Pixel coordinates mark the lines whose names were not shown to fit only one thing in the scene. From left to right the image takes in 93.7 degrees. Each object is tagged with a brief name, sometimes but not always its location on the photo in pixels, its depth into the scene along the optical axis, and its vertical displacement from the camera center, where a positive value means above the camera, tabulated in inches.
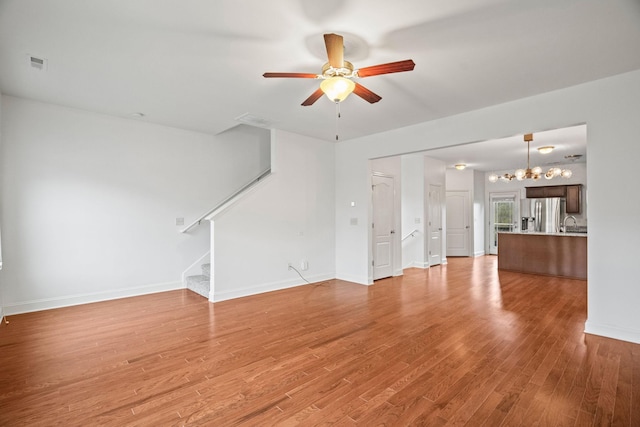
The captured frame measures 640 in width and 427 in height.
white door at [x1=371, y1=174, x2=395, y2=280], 252.7 -8.9
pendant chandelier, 271.4 +38.6
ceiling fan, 95.1 +48.1
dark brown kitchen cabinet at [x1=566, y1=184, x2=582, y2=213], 350.0 +20.5
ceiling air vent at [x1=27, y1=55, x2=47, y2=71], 119.2 +61.8
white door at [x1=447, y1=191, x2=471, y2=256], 396.8 -15.8
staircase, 197.9 -46.9
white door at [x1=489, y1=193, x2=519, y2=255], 410.0 +1.7
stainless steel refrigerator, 367.2 +2.4
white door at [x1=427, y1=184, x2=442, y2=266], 327.0 -12.4
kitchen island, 260.8 -35.2
